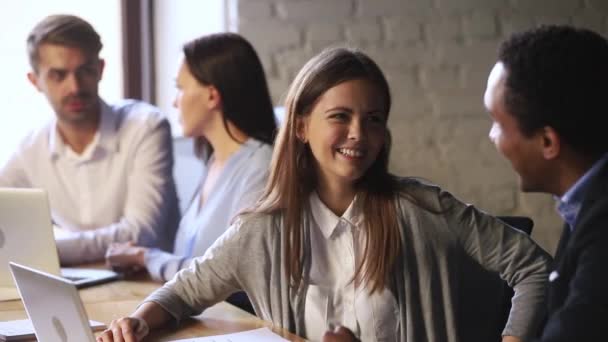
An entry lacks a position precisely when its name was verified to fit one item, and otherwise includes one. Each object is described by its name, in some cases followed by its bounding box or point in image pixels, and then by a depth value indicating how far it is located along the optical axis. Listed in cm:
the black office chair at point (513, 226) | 229
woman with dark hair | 280
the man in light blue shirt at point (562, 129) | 182
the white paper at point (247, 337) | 214
